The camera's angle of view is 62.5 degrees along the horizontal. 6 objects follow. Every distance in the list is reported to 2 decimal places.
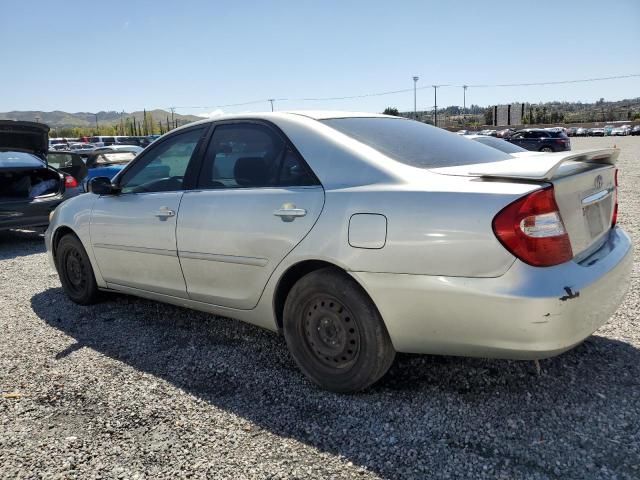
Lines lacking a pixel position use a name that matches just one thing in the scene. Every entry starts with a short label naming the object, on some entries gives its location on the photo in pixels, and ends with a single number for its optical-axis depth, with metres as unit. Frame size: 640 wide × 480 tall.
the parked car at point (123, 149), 12.53
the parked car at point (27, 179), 7.45
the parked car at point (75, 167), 8.98
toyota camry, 2.33
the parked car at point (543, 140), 25.44
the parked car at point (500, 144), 11.07
